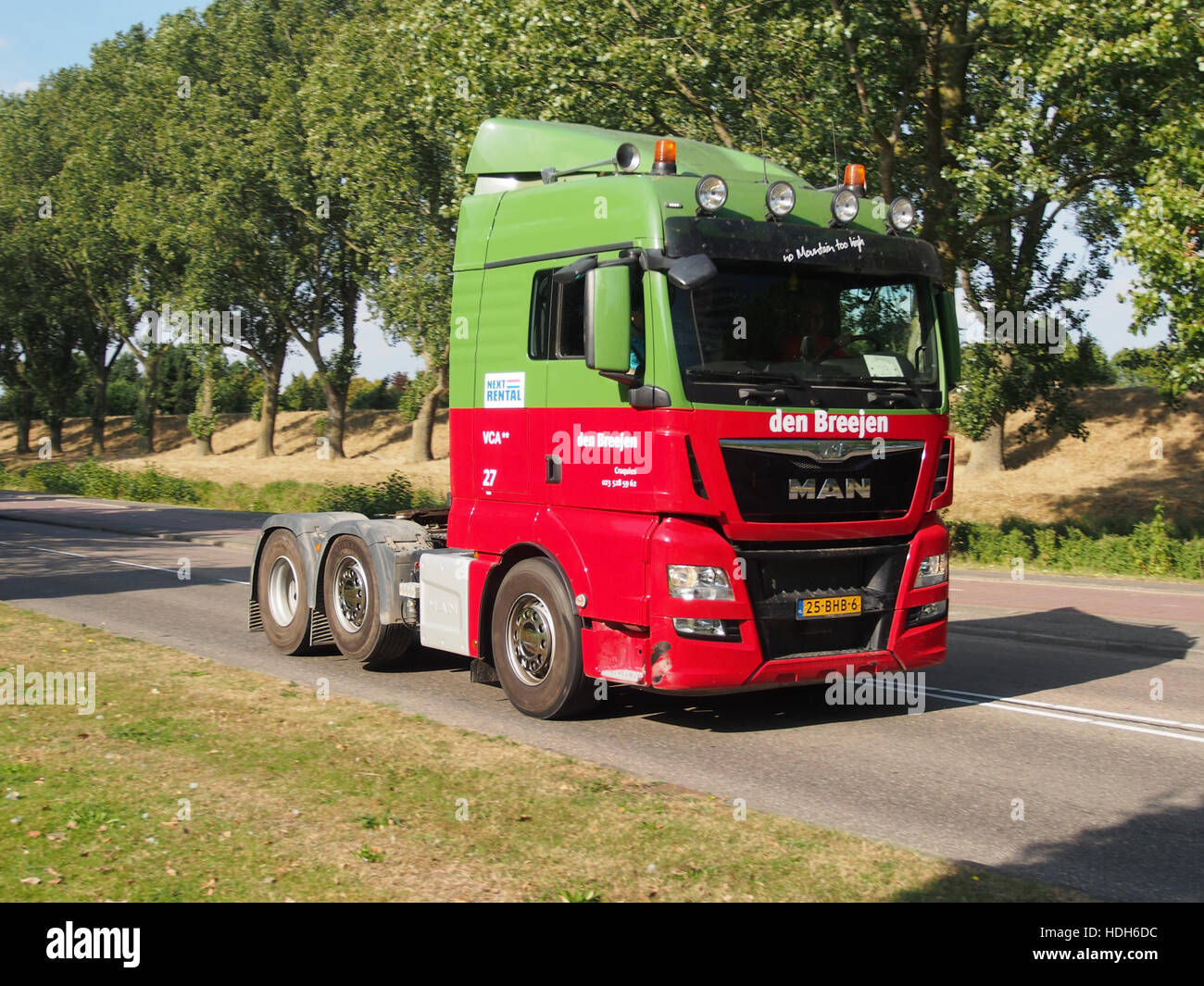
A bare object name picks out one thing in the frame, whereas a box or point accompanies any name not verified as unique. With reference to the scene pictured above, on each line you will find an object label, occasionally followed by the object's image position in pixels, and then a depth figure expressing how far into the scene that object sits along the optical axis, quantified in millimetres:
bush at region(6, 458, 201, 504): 37531
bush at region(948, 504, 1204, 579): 18547
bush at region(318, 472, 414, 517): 25062
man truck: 7867
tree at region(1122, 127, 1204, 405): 15609
